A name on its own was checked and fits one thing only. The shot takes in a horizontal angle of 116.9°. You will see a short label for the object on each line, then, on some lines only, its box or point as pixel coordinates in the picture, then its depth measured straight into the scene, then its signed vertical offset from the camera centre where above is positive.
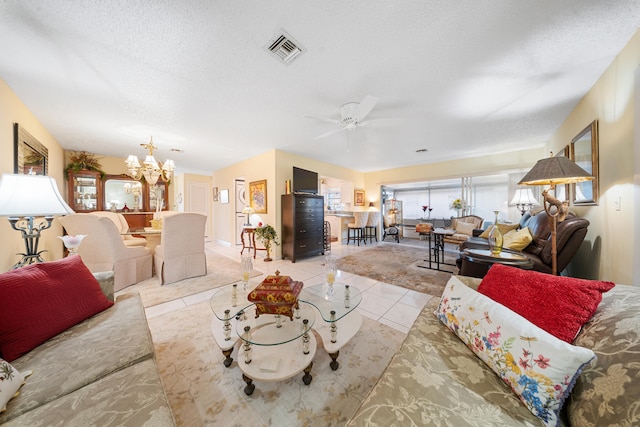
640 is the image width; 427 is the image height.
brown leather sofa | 1.90 -0.37
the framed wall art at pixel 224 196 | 6.07 +0.50
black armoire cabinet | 4.16 -0.33
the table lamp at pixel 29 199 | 1.25 +0.10
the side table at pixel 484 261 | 1.85 -0.51
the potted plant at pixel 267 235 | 4.12 -0.50
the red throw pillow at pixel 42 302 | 0.93 -0.49
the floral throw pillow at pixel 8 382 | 0.69 -0.63
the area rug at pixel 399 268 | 2.95 -1.09
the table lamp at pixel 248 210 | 4.66 +0.03
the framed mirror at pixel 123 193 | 4.67 +0.49
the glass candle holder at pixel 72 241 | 1.87 -0.26
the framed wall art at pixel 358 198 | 6.59 +0.41
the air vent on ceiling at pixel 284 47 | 1.52 +1.34
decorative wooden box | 1.36 -0.61
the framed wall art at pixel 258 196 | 4.53 +0.38
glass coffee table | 1.21 -0.86
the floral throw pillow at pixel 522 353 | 0.65 -0.57
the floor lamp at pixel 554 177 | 1.65 +0.26
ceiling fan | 2.14 +1.19
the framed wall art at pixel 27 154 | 2.16 +0.78
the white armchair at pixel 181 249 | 2.90 -0.57
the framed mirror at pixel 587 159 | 1.99 +0.53
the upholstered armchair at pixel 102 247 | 2.61 -0.46
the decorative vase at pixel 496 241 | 2.01 -0.34
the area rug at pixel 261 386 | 1.09 -1.13
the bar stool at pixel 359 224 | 6.04 -0.44
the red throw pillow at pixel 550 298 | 0.82 -0.43
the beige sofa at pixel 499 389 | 0.58 -0.70
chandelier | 3.13 +0.72
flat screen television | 4.43 +0.70
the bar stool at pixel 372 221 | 6.30 -0.37
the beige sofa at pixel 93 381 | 0.68 -0.70
